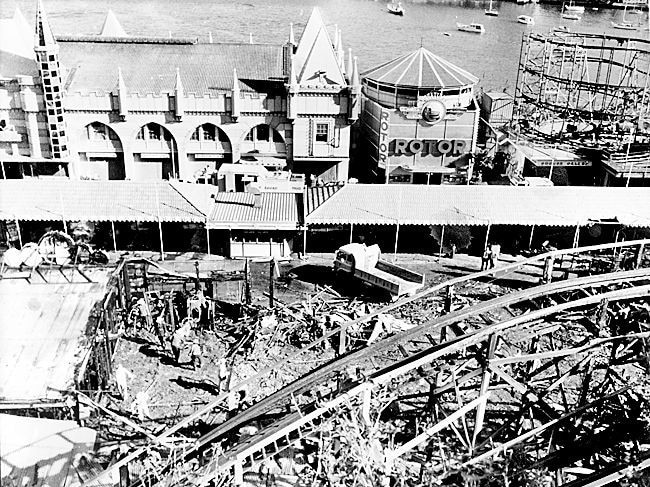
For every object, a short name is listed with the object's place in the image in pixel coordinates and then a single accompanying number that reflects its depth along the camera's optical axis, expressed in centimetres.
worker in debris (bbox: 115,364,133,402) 2439
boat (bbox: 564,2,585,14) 14201
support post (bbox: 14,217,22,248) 3563
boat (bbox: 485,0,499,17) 14825
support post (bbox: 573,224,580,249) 3679
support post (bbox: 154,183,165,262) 3516
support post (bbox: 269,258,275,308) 3109
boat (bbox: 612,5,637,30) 12850
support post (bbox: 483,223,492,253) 3641
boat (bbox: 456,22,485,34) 13175
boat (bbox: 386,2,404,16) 14888
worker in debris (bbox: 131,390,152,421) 2339
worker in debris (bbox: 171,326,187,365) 2723
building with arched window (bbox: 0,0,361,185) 4212
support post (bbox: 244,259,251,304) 3080
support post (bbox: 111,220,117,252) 3587
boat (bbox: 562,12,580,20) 13612
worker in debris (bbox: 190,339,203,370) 2697
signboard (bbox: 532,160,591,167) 4878
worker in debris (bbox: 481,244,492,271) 3461
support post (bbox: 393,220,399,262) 3562
